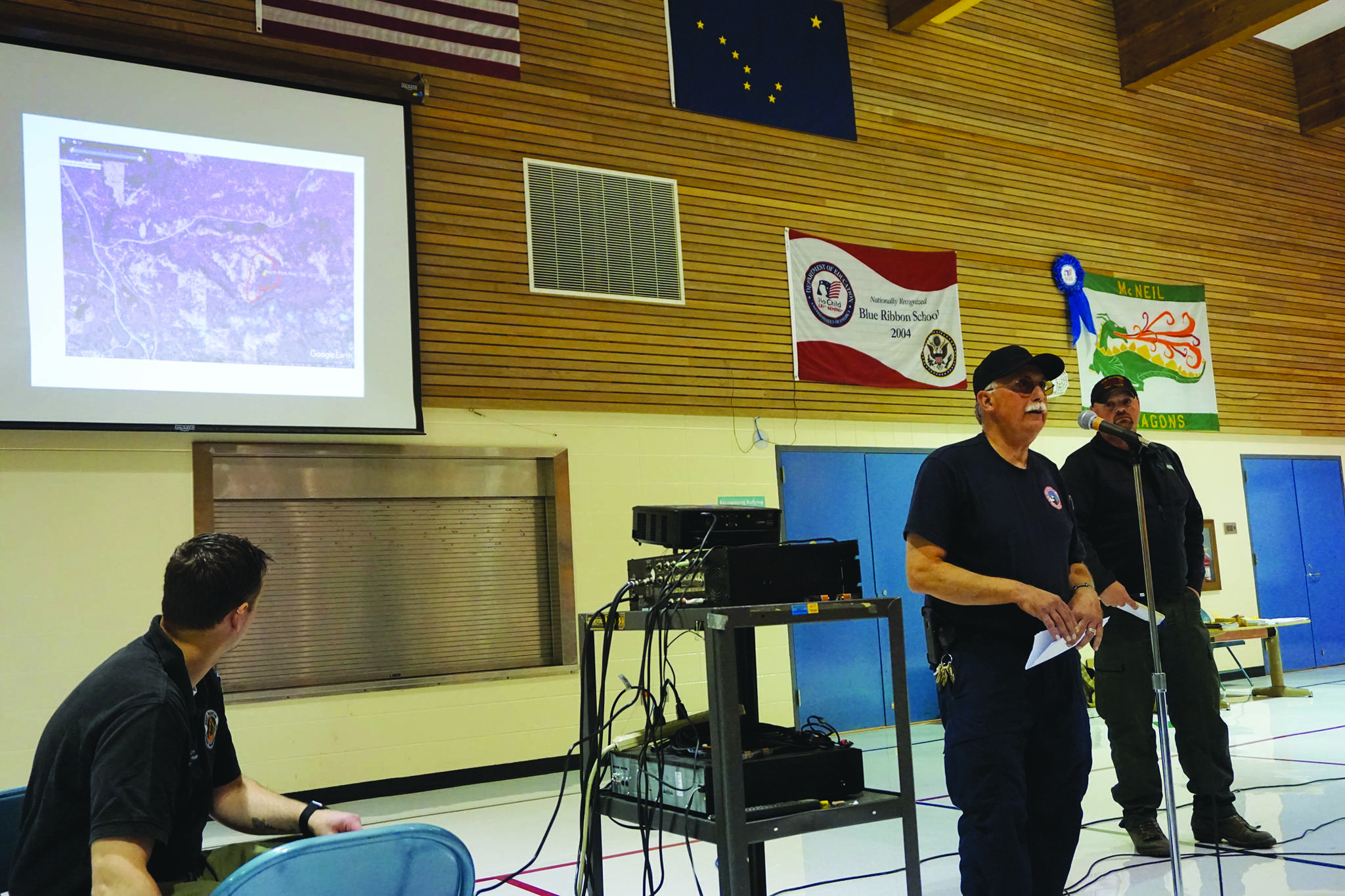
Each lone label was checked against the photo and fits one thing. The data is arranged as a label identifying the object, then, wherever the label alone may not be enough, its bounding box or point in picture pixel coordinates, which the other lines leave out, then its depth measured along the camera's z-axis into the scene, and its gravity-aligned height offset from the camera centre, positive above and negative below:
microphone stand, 2.67 -0.52
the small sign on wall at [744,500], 7.38 +0.34
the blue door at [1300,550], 10.10 -0.36
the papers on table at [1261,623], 7.98 -0.83
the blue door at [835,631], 7.60 -0.66
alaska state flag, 7.68 +3.69
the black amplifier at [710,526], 2.61 +0.06
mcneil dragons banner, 9.41 +1.62
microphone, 2.92 +0.28
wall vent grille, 6.94 +2.21
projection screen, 5.45 +1.84
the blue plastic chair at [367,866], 1.40 -0.41
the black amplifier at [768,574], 2.35 -0.06
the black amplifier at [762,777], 2.30 -0.52
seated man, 1.64 -0.29
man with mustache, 2.49 -0.24
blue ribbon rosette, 9.23 +2.12
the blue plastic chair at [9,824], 1.96 -0.44
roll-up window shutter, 5.91 +0.00
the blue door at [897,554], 8.04 -0.12
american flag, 6.31 +3.38
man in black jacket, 3.74 -0.49
